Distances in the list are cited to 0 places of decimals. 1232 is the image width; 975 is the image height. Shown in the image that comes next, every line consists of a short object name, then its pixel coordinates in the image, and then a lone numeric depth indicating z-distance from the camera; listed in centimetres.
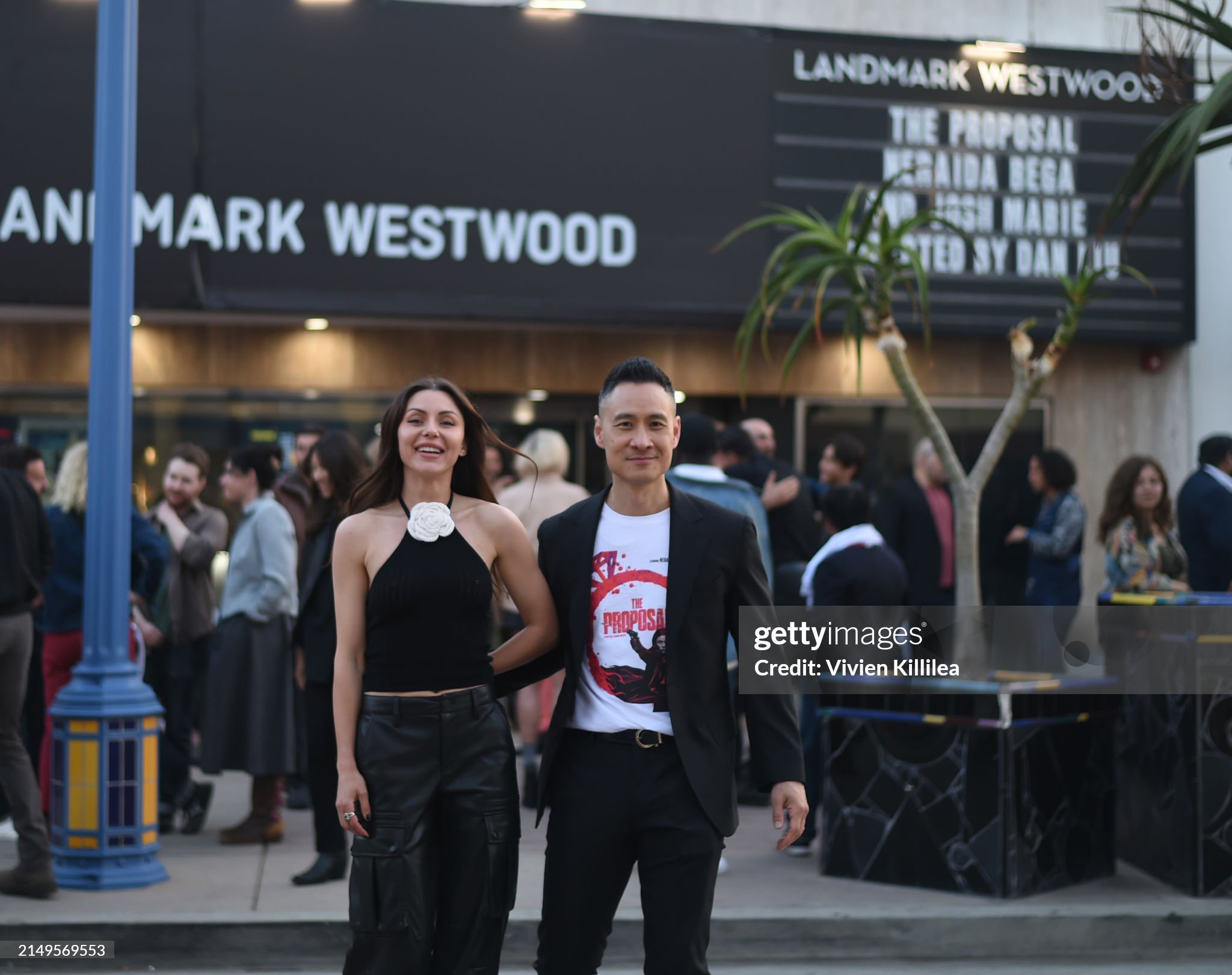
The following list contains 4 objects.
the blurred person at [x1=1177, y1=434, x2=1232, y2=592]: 791
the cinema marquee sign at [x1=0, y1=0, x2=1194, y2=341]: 987
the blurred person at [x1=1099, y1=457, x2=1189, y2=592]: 837
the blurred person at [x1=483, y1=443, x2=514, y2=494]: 1027
